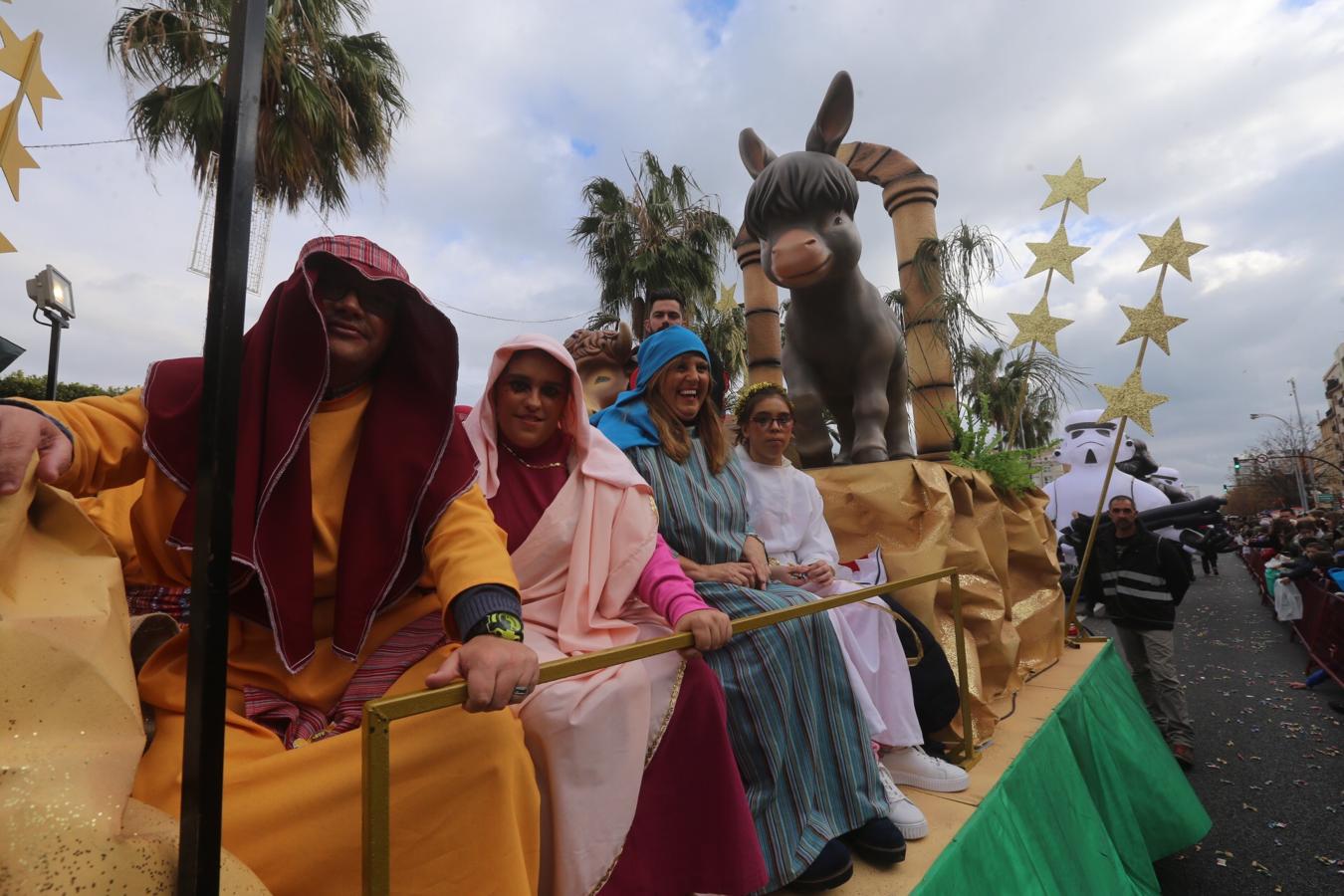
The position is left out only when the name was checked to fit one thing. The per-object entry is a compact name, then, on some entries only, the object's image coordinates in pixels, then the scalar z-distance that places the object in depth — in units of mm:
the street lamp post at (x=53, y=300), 3494
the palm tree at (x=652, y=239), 11133
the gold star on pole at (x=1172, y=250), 3750
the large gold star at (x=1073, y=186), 3888
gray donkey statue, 3020
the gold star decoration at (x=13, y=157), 843
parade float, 654
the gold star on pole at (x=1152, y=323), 3762
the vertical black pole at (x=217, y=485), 633
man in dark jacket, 4441
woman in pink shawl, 1318
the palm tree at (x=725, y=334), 11352
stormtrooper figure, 6871
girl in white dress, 2076
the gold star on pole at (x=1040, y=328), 3748
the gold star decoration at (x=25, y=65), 844
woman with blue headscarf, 1637
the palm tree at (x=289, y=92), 6219
